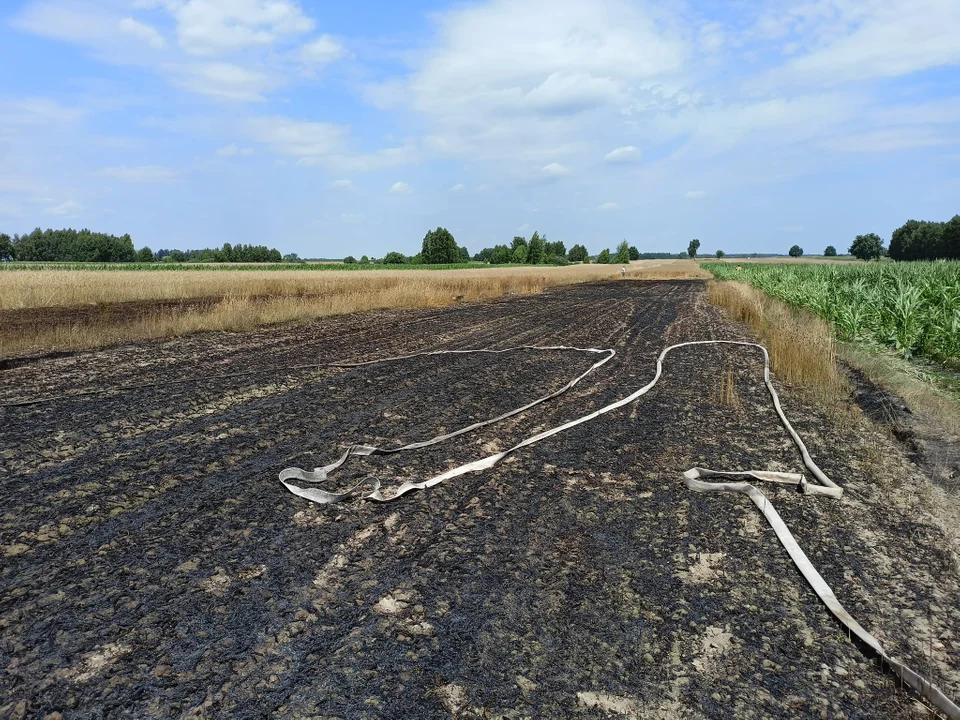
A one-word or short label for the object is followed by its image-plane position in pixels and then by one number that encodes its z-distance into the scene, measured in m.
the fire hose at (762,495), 1.96
